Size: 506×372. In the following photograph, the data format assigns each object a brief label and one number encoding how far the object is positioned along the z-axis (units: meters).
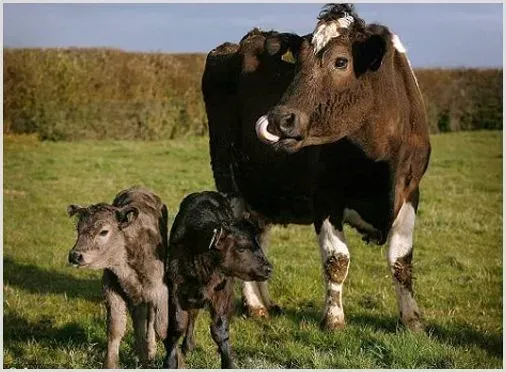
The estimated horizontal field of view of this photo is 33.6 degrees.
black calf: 6.30
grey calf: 6.29
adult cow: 6.64
